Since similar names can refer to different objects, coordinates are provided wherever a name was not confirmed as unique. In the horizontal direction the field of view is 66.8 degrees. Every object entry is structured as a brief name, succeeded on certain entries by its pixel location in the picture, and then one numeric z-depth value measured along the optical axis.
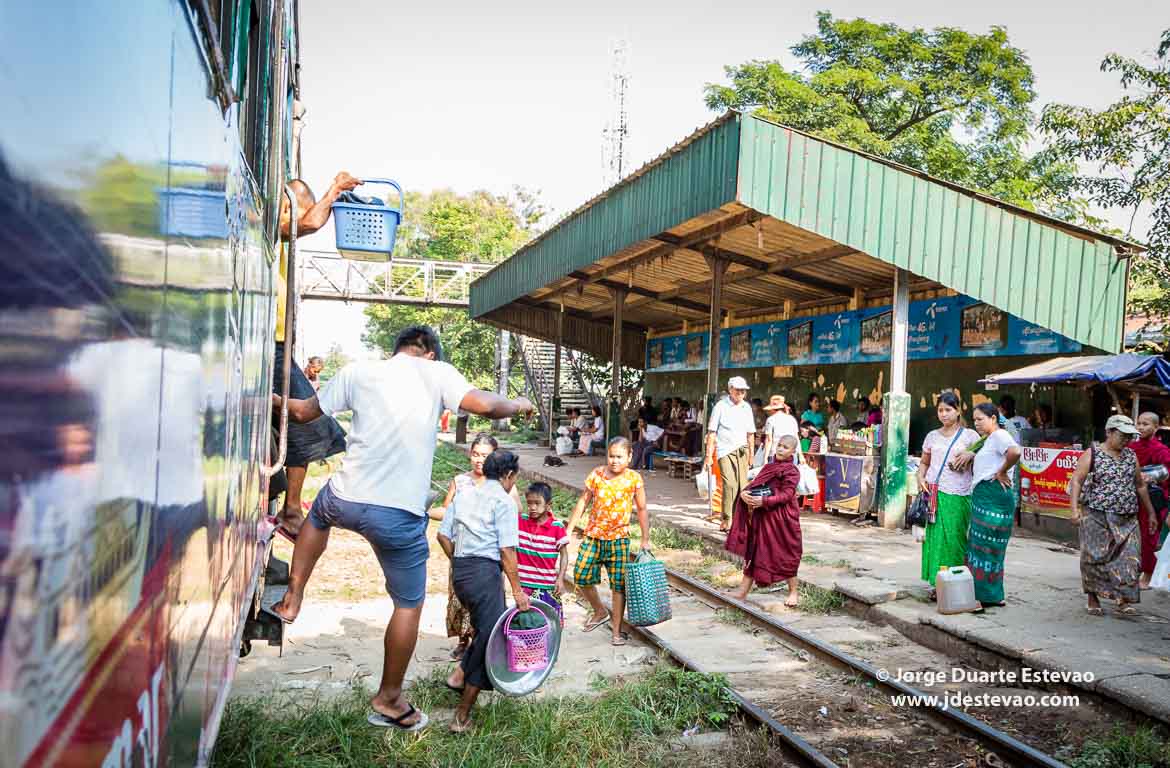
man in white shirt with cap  10.16
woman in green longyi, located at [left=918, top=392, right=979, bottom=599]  7.14
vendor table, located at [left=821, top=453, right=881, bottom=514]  11.73
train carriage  0.75
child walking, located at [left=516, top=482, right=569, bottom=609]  5.54
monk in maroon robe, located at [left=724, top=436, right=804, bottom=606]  7.43
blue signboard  12.48
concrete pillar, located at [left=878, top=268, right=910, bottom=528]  11.30
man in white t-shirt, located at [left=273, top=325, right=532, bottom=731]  4.06
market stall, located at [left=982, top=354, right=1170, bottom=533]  10.15
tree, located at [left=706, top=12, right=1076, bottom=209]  25.08
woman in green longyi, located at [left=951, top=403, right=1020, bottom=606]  6.70
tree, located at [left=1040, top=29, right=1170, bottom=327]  13.23
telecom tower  36.53
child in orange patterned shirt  6.44
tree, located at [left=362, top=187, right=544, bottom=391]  39.09
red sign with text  10.92
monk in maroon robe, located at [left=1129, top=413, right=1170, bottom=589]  8.00
